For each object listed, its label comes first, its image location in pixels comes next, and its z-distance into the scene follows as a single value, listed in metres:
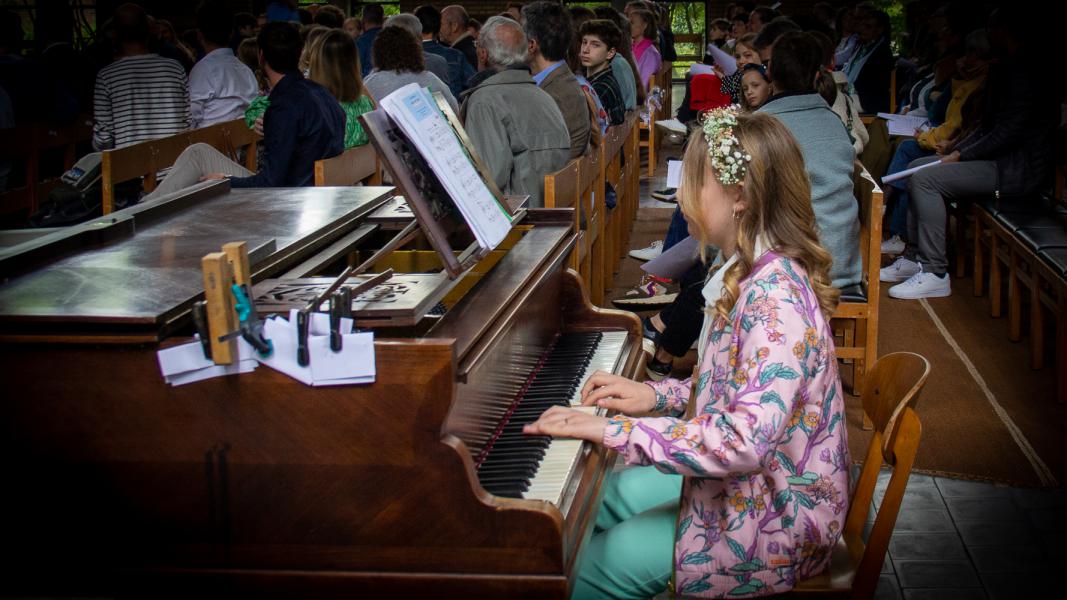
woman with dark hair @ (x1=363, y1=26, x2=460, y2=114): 6.07
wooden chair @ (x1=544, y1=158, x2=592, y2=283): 4.01
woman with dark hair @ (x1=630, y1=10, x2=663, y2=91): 10.32
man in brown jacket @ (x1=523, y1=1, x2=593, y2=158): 5.19
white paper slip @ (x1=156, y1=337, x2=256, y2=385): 1.73
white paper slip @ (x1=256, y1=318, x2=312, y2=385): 1.74
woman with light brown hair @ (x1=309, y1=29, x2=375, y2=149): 5.18
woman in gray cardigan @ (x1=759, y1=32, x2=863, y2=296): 4.16
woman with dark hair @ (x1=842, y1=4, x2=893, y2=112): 9.64
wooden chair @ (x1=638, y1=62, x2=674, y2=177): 9.94
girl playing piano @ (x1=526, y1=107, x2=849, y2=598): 1.94
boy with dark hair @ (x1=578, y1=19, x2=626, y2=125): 6.79
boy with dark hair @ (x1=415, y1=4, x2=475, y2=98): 8.62
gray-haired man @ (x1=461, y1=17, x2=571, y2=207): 4.55
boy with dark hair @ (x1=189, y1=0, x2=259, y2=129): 6.30
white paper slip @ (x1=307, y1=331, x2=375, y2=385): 1.72
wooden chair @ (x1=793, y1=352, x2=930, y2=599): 2.02
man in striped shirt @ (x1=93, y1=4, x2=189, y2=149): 5.69
